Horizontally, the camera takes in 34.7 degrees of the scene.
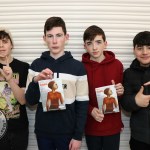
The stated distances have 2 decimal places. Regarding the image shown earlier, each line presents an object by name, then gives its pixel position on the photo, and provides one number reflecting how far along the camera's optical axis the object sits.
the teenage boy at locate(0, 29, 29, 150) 2.05
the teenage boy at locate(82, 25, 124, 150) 2.07
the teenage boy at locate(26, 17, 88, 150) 1.92
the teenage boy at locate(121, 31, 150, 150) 1.96
